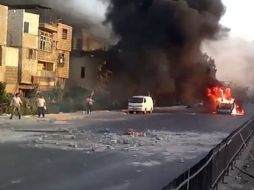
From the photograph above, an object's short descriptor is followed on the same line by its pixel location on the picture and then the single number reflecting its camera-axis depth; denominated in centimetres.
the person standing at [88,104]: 4373
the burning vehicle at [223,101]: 5141
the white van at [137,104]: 4884
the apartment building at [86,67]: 7062
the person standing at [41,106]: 3409
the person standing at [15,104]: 3181
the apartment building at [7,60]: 5038
